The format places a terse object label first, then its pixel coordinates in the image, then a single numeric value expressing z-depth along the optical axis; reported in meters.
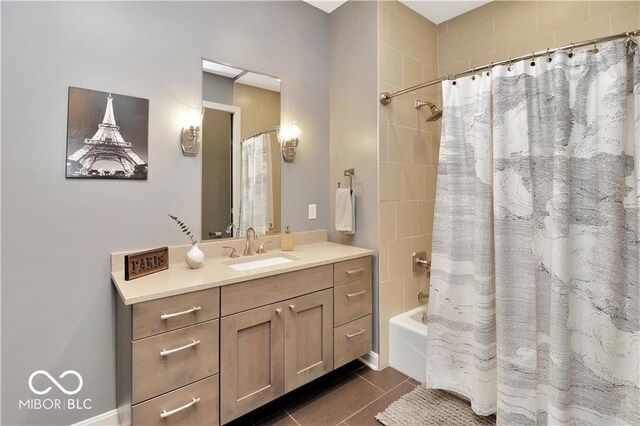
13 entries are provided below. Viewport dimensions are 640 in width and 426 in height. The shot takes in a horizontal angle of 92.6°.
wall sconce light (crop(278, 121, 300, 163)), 2.36
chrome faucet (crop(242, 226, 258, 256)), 2.12
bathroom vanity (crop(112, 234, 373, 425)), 1.32
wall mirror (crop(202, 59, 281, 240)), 2.02
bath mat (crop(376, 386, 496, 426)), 1.70
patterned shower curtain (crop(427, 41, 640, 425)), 1.31
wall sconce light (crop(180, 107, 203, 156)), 1.89
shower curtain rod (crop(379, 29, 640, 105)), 1.28
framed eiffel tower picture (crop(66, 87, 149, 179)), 1.57
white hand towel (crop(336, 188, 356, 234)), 2.32
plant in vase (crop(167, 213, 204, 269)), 1.69
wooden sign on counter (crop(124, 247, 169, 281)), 1.50
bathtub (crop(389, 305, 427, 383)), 2.09
